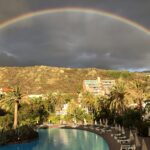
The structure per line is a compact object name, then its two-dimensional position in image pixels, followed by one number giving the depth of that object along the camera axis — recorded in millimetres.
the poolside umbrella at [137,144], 16448
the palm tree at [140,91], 27283
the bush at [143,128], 22337
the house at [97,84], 91282
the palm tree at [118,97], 30553
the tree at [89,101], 40840
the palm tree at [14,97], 29010
